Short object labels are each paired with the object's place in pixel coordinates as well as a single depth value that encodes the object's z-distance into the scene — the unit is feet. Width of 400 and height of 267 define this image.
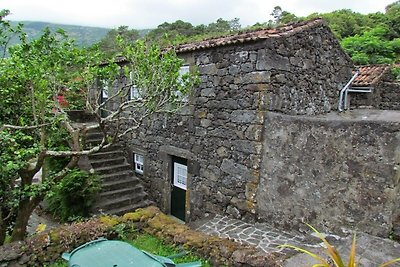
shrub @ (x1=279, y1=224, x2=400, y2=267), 11.30
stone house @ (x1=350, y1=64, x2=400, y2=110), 34.30
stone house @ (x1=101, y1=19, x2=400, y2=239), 18.76
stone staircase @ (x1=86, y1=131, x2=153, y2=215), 31.37
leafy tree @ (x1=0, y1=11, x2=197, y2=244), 18.95
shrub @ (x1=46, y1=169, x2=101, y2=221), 29.73
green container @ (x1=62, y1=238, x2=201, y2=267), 10.89
